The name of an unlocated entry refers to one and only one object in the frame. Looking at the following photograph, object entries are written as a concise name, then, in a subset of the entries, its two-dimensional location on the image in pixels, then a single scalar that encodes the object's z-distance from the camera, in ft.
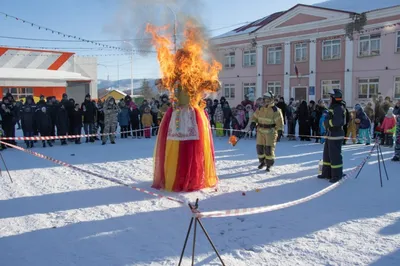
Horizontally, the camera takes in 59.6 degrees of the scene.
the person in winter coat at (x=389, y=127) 36.52
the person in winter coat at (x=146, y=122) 49.17
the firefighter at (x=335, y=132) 22.82
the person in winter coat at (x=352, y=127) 40.98
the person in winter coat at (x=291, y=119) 46.73
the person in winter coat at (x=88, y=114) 44.45
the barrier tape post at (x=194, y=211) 10.33
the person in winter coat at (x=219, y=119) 48.70
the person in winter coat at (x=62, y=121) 42.11
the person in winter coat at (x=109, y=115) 42.22
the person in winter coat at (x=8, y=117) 39.02
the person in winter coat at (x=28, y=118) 40.29
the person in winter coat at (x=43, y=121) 40.65
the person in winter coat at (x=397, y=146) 29.37
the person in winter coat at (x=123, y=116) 48.73
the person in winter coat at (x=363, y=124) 39.52
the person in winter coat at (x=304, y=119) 43.96
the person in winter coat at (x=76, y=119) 43.83
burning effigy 20.65
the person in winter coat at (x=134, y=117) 50.11
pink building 70.18
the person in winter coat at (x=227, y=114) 48.70
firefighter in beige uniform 25.89
